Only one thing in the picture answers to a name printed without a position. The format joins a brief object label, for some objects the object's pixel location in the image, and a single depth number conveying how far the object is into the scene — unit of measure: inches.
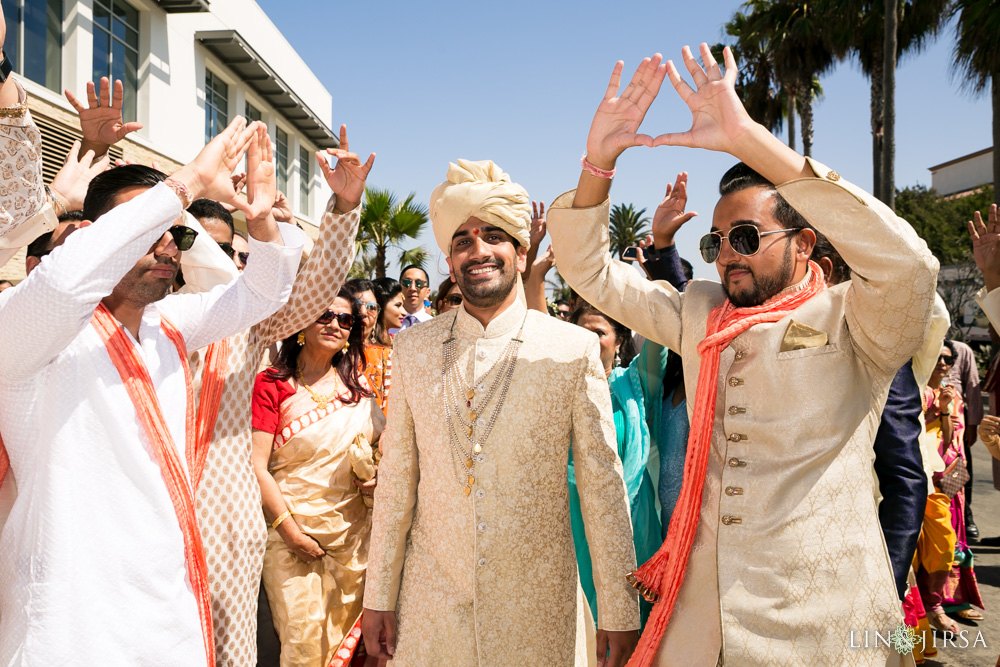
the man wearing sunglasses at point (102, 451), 69.2
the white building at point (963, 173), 1736.0
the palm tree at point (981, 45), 534.9
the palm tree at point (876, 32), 615.2
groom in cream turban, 91.3
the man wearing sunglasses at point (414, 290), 278.8
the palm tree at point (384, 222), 789.2
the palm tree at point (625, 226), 1886.1
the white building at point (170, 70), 403.9
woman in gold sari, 132.0
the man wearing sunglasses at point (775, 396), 71.2
